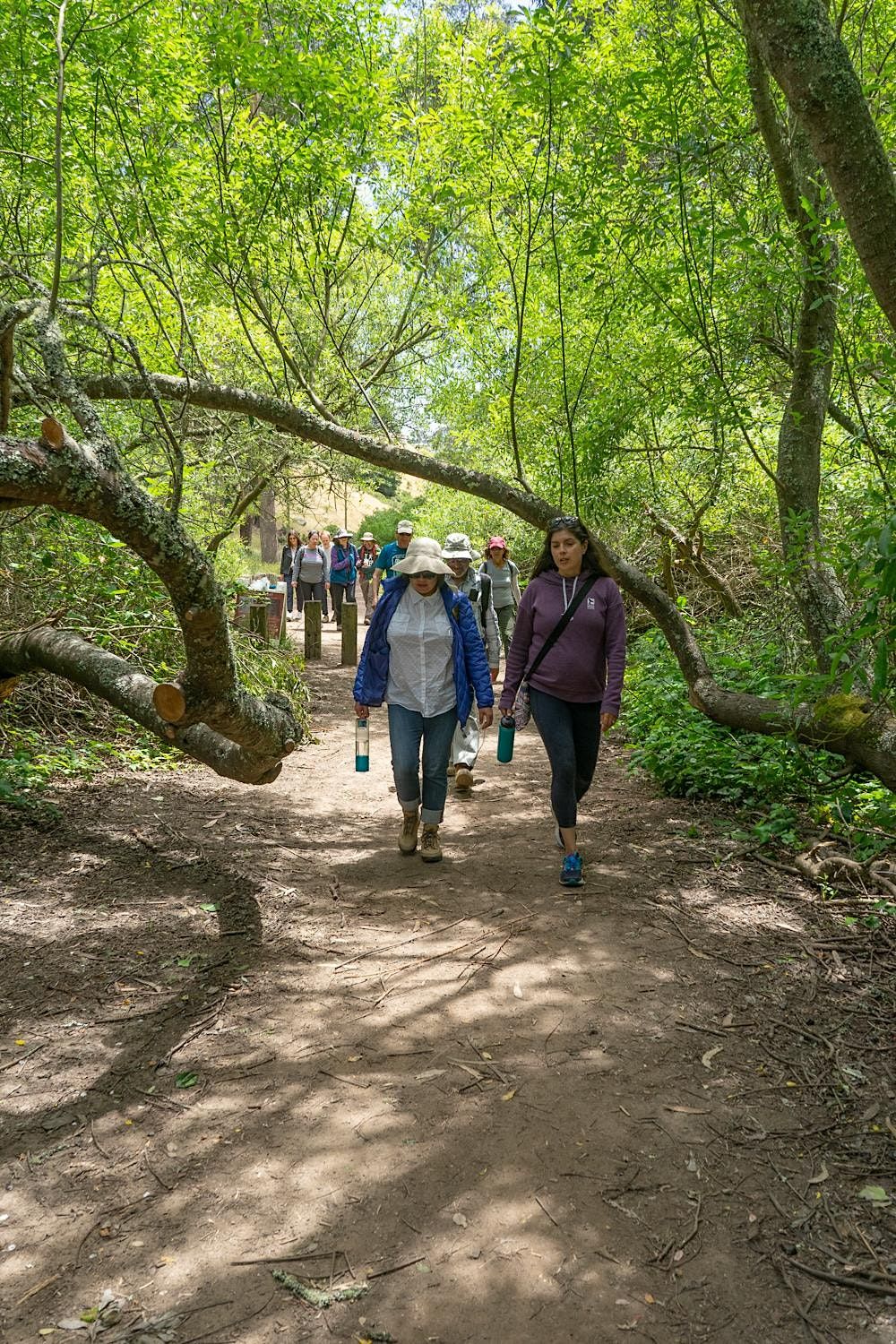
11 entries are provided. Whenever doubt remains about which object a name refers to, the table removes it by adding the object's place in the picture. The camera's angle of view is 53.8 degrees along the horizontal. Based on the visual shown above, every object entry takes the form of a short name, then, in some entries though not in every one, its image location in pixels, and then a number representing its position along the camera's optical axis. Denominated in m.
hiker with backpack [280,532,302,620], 19.29
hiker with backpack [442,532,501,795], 7.38
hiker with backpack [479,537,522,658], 10.40
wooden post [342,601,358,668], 13.98
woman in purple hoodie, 5.15
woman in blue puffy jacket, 5.50
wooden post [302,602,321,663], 14.45
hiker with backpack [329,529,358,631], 16.81
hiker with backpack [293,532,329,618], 17.25
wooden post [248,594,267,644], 11.23
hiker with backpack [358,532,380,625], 20.70
